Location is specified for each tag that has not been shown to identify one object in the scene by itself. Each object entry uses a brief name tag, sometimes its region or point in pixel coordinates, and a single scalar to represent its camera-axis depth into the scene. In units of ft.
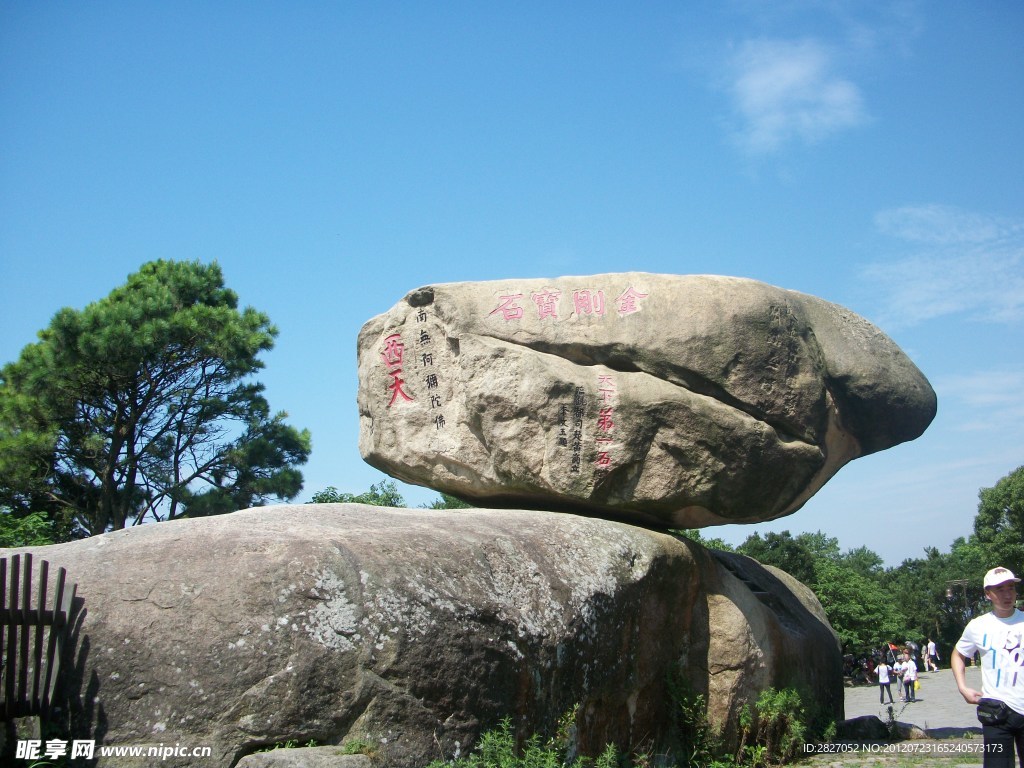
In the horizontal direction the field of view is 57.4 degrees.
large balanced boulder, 29.48
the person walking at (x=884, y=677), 57.93
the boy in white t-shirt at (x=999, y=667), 16.38
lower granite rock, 19.01
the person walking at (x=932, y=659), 96.53
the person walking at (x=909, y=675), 61.98
